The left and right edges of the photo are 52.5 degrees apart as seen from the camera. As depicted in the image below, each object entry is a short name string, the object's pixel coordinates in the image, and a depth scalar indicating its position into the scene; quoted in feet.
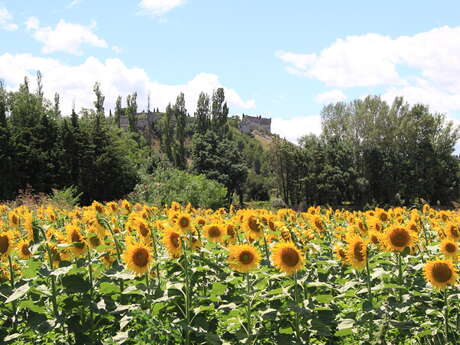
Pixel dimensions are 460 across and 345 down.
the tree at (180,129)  207.62
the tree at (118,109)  259.84
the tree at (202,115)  212.23
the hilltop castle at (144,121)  301.84
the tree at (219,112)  213.87
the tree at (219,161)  161.58
